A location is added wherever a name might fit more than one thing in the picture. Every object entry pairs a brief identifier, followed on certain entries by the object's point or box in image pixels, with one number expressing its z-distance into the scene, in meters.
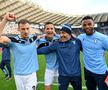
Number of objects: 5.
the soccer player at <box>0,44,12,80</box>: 4.02
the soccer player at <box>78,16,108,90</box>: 2.14
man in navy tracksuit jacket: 2.16
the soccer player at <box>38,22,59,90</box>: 2.50
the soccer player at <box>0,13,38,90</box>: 2.18
